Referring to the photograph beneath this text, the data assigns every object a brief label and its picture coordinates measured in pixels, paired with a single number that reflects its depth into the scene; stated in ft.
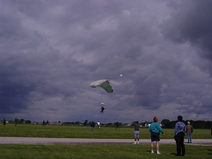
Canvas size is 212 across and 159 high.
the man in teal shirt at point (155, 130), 46.76
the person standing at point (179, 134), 45.07
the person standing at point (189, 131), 77.33
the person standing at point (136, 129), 69.73
